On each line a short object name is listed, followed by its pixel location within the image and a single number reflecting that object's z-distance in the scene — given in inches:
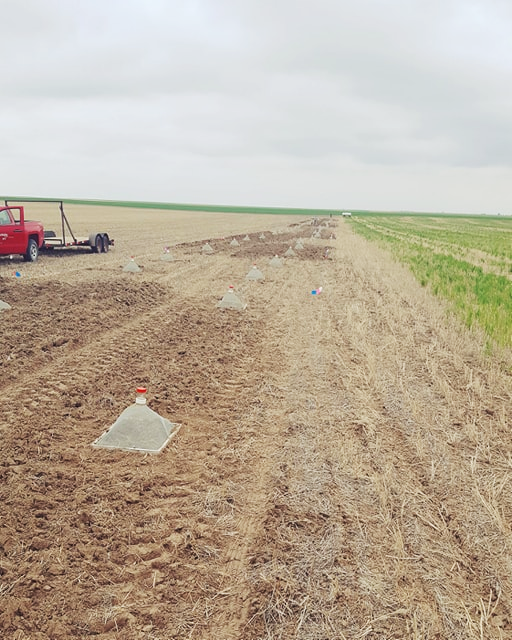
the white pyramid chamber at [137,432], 185.9
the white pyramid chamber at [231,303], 429.1
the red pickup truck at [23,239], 628.1
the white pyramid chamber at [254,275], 587.5
